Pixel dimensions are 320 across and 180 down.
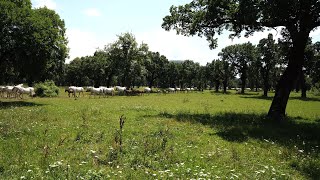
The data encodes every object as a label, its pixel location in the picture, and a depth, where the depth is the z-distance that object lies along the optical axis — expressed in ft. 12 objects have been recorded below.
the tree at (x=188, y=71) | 520.42
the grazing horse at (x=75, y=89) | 192.54
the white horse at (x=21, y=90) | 161.09
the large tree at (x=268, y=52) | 276.62
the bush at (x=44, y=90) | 192.75
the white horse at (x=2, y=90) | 165.76
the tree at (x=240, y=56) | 351.46
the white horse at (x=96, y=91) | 213.42
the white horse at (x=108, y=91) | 225.56
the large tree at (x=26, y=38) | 117.29
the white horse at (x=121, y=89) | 267.96
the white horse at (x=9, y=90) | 162.20
